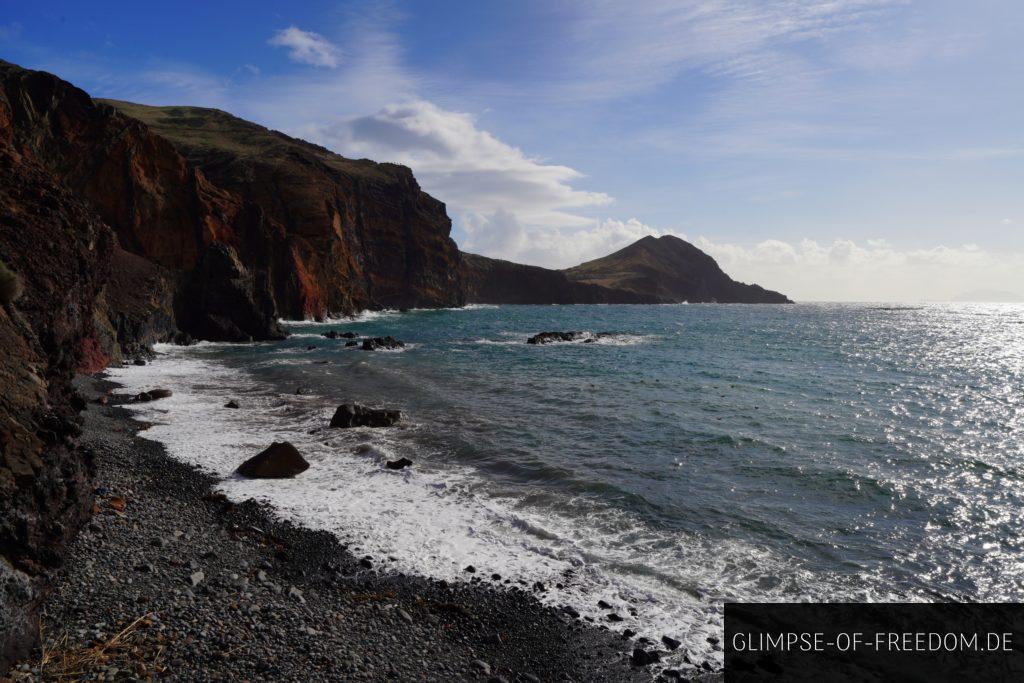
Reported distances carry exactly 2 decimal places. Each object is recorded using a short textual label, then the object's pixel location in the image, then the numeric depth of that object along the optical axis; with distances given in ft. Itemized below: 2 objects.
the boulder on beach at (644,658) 25.30
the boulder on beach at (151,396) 72.02
